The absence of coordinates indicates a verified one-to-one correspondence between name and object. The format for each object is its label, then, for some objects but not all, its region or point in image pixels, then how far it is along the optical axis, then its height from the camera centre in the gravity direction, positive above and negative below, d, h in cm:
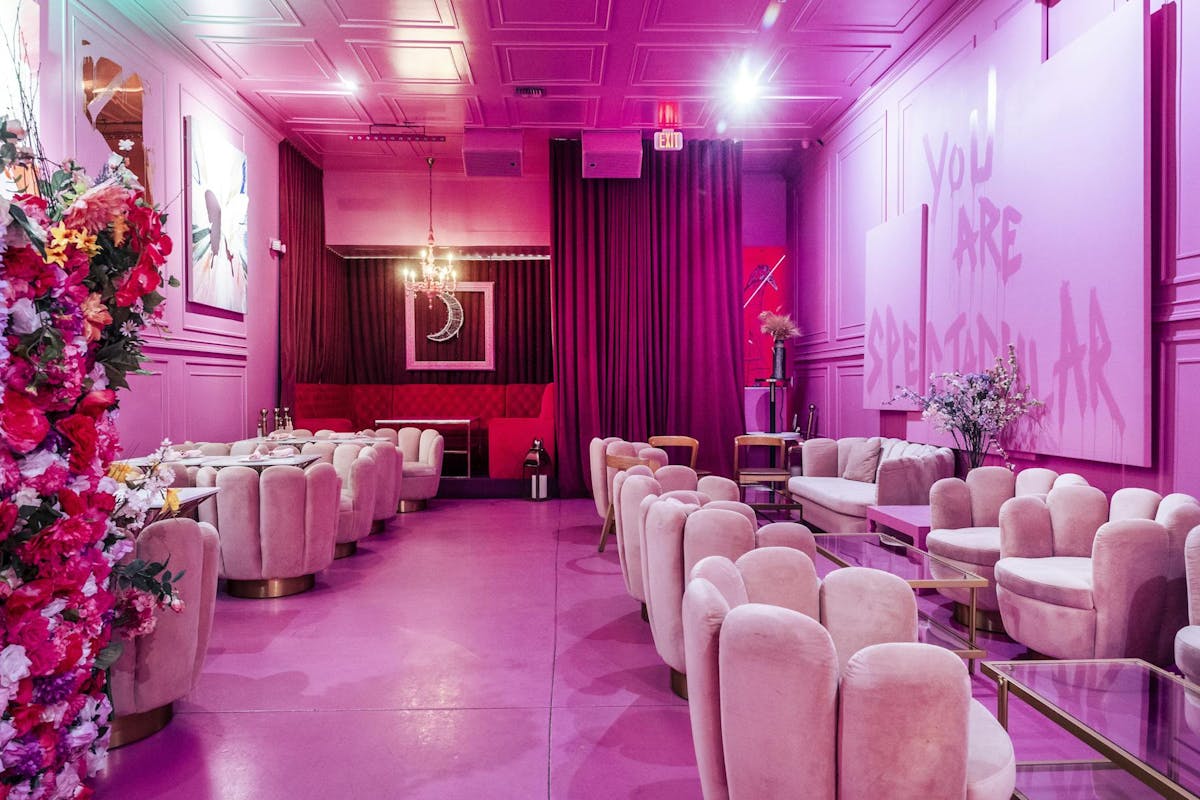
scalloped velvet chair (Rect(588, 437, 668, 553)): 485 -44
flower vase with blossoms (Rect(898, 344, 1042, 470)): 438 -7
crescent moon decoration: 1031 +103
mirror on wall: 468 +188
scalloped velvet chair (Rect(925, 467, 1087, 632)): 348 -64
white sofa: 474 -62
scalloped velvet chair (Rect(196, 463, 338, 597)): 401 -69
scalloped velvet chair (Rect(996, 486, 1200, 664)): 272 -74
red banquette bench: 1005 -9
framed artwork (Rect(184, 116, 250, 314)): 589 +150
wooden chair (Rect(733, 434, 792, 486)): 655 -68
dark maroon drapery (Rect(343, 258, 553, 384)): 1022 +98
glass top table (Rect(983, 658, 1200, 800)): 171 -81
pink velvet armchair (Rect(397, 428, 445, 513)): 714 -68
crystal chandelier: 895 +151
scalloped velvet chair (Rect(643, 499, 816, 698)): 249 -50
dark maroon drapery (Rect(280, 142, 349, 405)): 792 +125
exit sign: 727 +246
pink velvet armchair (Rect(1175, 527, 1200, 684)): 229 -76
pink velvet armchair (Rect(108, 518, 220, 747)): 243 -84
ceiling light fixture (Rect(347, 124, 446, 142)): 767 +267
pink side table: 407 -72
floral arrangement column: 175 -12
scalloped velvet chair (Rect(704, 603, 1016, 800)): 128 -55
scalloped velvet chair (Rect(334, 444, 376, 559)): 516 -68
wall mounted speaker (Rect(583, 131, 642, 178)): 755 +247
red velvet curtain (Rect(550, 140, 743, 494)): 812 +105
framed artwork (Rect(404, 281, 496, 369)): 1029 +90
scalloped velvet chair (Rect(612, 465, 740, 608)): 329 -46
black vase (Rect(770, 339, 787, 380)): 762 +32
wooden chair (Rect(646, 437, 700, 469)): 694 -43
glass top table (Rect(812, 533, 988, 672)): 299 -75
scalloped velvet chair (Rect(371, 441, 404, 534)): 587 -70
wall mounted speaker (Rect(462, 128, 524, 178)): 754 +247
